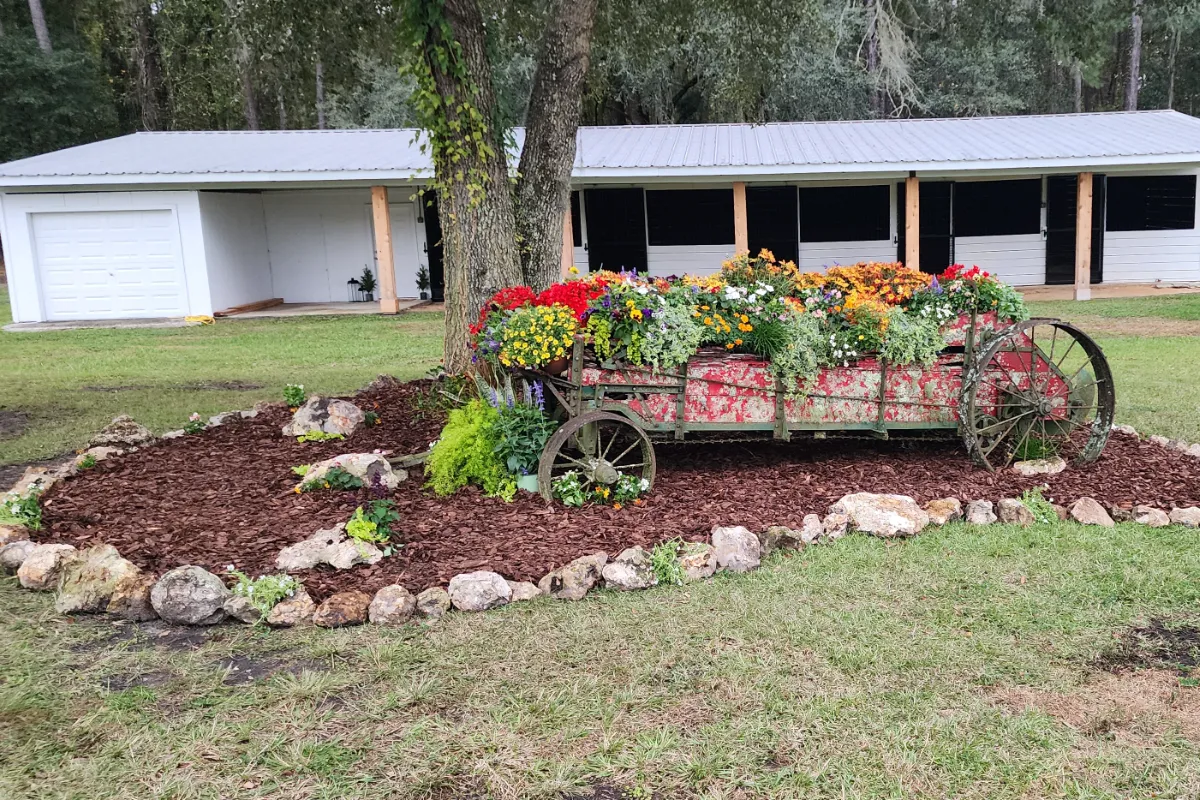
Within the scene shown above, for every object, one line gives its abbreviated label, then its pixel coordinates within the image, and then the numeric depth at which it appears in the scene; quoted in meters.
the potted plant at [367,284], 18.92
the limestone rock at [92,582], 4.01
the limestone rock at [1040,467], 5.46
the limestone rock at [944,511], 4.84
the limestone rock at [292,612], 3.86
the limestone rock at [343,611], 3.86
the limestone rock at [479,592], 3.98
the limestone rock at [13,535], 4.62
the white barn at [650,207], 15.61
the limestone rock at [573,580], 4.07
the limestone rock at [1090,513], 4.80
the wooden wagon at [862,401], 5.23
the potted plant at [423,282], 18.89
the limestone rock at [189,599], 3.89
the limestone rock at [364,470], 5.20
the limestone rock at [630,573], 4.15
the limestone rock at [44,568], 4.26
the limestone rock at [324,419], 6.48
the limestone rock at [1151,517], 4.78
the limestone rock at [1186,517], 4.77
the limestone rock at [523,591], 4.04
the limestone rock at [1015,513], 4.81
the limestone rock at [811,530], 4.63
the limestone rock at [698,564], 4.25
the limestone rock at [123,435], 6.43
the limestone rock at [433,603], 3.92
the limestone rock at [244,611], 3.89
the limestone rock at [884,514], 4.71
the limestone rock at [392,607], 3.88
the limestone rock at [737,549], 4.33
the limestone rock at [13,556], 4.48
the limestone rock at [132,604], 3.97
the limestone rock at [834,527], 4.68
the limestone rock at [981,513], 4.83
